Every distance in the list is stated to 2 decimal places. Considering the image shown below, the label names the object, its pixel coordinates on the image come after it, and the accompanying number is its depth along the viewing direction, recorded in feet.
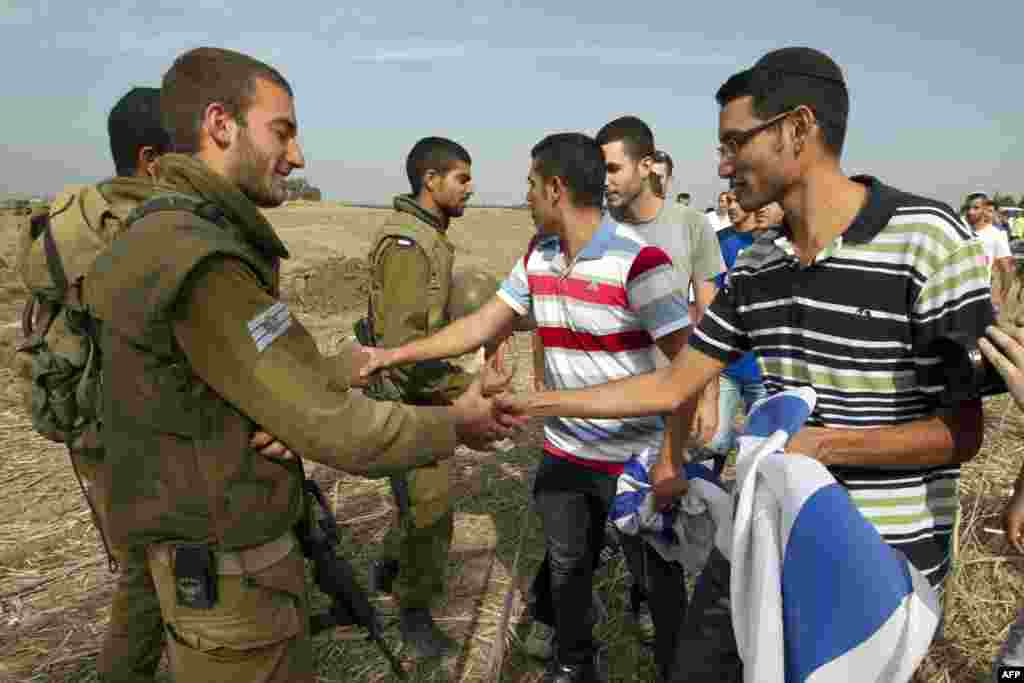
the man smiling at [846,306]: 6.23
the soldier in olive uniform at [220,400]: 5.99
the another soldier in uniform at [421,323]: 12.56
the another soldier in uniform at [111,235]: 9.80
